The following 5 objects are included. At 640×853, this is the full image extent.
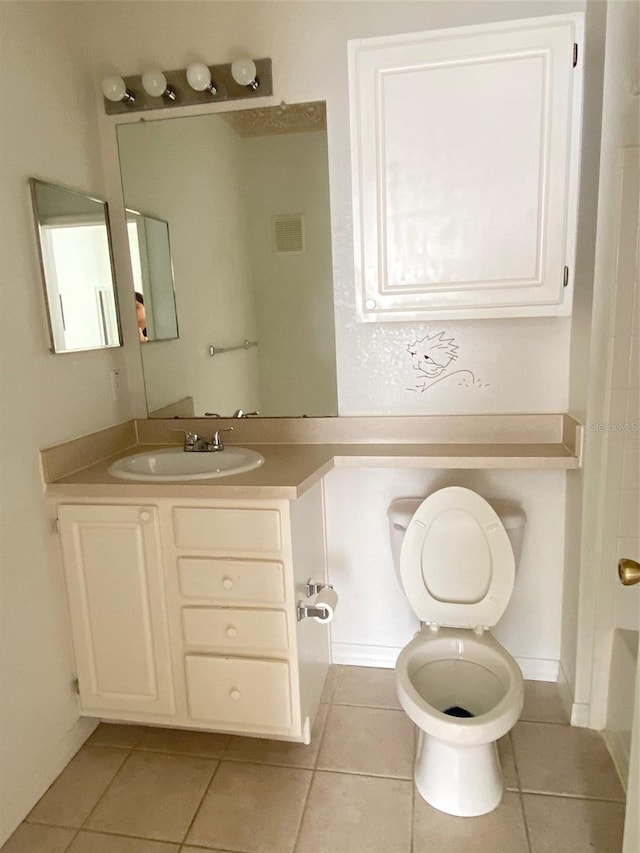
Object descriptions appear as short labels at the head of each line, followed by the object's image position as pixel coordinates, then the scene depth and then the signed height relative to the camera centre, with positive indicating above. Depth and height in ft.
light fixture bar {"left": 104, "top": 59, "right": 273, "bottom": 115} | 5.83 +2.46
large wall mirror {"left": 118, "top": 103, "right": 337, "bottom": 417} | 5.98 +0.87
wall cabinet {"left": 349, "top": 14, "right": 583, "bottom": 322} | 4.54 +1.25
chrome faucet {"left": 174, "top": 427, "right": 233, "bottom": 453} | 6.08 -1.30
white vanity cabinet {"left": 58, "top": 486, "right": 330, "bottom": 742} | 4.96 -2.66
